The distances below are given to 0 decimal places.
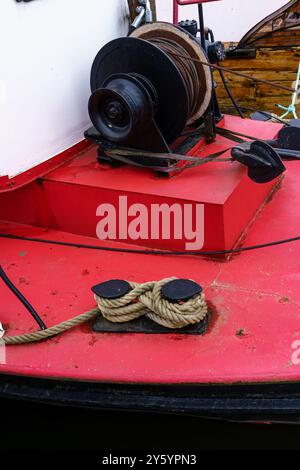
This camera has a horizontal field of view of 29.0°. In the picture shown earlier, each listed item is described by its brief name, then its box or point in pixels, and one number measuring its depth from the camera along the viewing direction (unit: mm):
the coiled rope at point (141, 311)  2152
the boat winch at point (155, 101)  2619
